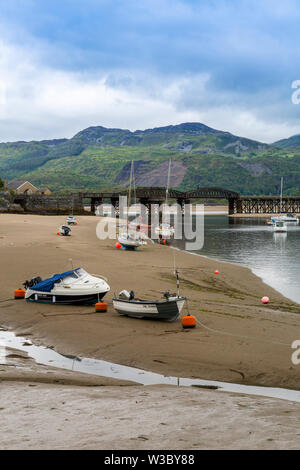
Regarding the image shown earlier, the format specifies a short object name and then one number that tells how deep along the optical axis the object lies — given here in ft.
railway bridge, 399.03
